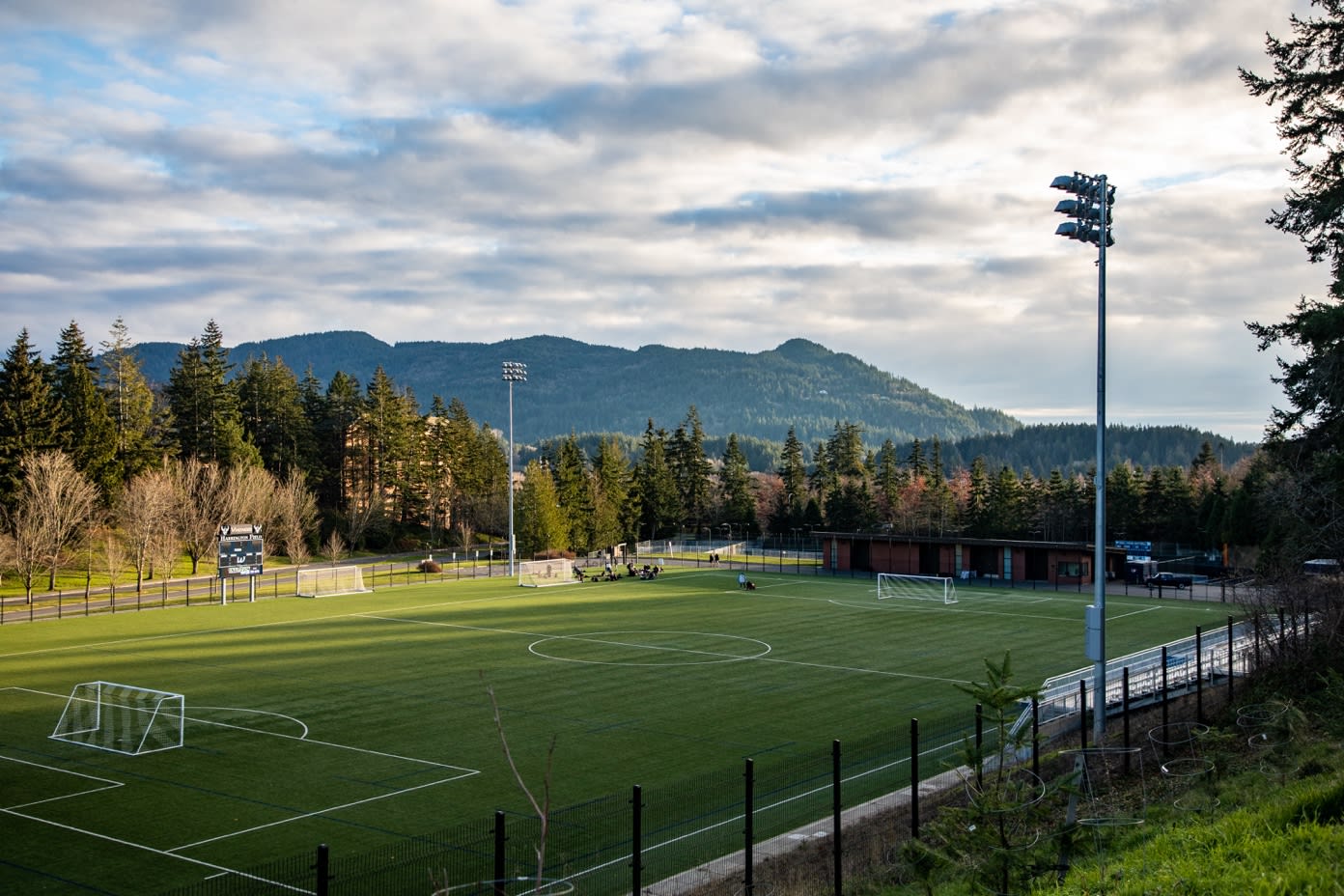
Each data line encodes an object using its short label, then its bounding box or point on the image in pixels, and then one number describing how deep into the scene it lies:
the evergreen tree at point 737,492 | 116.38
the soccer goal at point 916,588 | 61.18
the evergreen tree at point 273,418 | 107.50
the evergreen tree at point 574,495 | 97.88
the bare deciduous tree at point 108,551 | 67.62
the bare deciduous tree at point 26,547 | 61.56
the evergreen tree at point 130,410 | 86.62
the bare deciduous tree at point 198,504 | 77.12
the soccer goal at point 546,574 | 70.69
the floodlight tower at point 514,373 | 79.81
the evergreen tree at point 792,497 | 114.88
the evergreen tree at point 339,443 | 116.31
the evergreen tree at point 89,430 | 79.94
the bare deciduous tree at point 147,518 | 69.12
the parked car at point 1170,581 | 66.50
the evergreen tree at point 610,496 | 97.50
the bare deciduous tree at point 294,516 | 83.62
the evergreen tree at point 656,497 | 112.94
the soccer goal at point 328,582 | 63.38
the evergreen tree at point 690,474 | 120.88
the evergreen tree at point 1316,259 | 26.05
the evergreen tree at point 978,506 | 103.94
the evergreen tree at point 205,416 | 96.06
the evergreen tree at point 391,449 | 113.00
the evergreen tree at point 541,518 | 88.32
